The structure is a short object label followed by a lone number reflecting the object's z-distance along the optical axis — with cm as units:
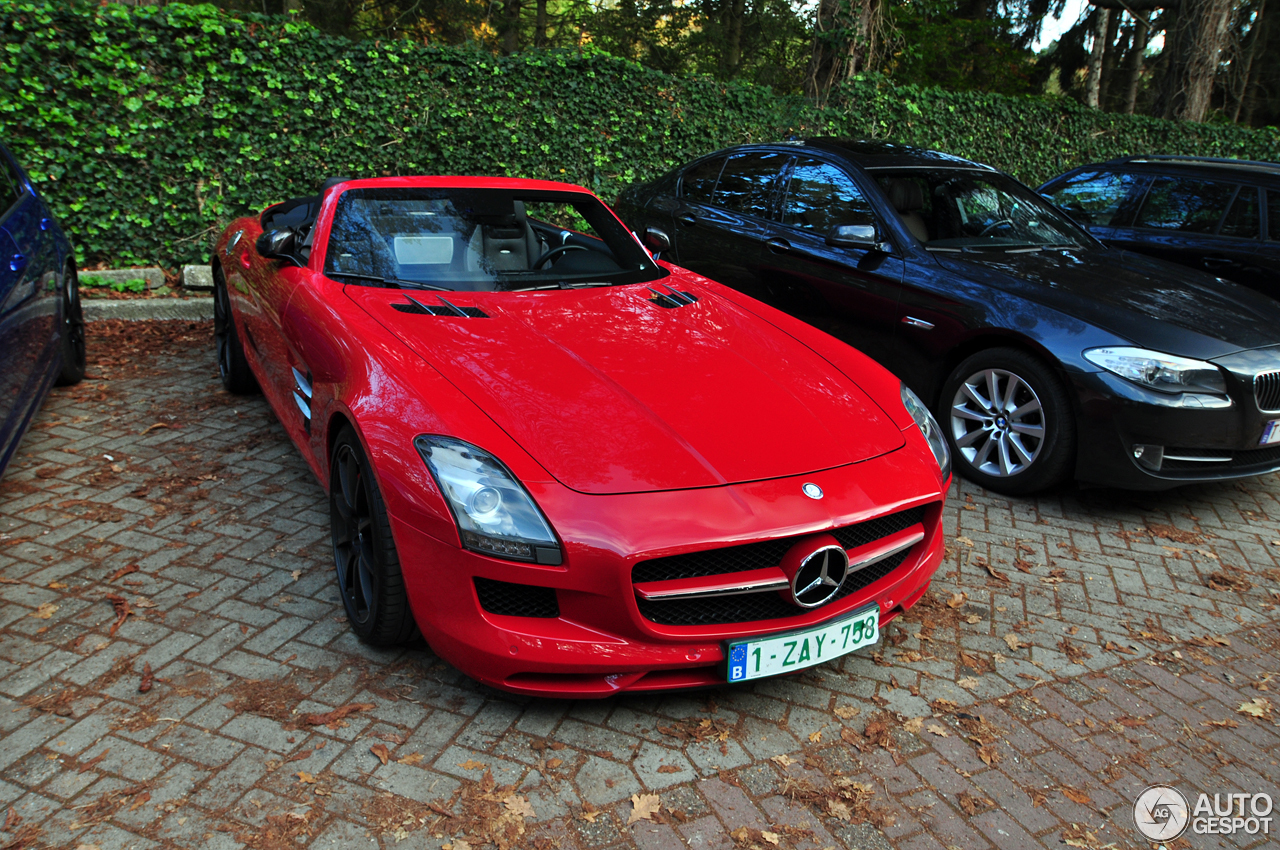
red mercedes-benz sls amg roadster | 241
